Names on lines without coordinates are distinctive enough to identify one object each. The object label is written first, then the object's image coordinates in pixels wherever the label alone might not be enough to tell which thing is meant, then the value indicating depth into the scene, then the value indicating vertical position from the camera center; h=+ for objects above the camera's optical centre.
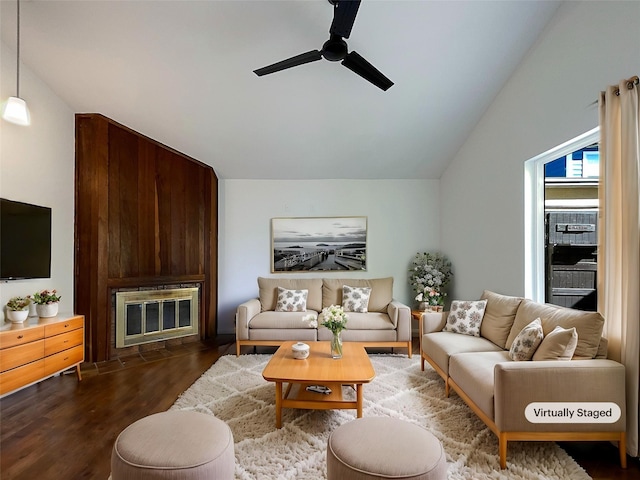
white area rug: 2.06 -1.32
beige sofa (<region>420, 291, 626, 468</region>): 2.11 -0.90
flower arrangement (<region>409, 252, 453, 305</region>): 4.99 -0.50
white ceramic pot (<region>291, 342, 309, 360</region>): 2.99 -0.92
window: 3.23 +0.35
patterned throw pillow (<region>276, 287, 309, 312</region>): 4.81 -0.81
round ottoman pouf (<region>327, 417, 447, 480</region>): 1.47 -0.92
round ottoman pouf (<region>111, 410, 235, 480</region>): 1.49 -0.92
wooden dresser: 2.83 -0.94
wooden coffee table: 2.54 -0.98
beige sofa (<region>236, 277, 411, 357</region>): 4.35 -1.06
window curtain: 2.17 +0.06
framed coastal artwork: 5.56 -0.07
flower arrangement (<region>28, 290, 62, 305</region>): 3.37 -0.54
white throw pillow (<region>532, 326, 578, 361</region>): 2.25 -0.65
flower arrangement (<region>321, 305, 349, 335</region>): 3.04 -0.67
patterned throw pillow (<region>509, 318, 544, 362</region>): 2.48 -0.71
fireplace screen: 4.29 -0.95
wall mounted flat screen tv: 3.11 +0.00
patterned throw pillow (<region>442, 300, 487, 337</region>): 3.54 -0.76
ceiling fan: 2.19 +1.36
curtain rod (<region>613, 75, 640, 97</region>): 2.24 +1.00
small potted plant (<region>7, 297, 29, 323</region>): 3.13 -0.61
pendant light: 2.82 +1.02
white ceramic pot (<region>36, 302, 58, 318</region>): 3.38 -0.65
